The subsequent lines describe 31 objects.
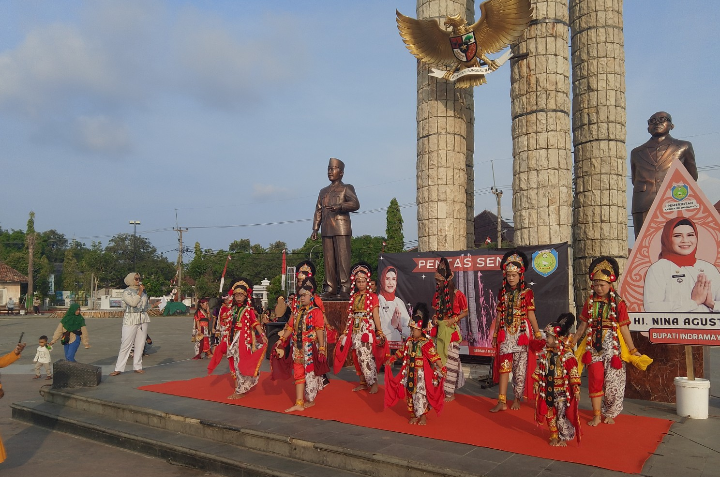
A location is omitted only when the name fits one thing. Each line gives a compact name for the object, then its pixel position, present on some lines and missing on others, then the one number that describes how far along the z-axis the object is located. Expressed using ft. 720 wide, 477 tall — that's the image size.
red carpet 15.42
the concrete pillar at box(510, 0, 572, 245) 33.68
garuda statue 33.81
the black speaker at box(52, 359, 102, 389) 27.48
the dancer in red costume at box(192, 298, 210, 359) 41.75
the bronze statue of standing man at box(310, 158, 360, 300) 34.88
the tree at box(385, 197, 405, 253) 127.03
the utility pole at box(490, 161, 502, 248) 88.15
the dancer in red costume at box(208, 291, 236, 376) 24.41
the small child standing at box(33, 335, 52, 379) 35.32
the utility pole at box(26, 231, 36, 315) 149.69
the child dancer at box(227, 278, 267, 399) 23.58
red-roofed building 161.38
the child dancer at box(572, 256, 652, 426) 18.85
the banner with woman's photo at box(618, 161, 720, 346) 20.70
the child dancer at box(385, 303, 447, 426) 18.81
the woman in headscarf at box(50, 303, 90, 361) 33.04
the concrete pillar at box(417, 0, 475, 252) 36.70
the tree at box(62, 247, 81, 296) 178.81
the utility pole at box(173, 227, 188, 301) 153.99
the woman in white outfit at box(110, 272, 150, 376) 31.88
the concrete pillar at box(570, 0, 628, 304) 36.73
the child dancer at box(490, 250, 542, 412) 20.92
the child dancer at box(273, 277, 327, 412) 21.70
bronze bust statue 28.63
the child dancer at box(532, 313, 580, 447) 16.02
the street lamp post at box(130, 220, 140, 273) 203.11
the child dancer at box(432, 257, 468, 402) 22.97
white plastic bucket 19.75
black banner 27.61
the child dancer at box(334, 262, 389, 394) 24.76
